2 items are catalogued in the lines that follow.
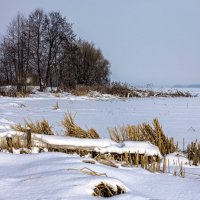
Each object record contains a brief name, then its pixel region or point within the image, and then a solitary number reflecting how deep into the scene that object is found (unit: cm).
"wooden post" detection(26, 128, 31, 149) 422
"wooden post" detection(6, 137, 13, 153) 414
